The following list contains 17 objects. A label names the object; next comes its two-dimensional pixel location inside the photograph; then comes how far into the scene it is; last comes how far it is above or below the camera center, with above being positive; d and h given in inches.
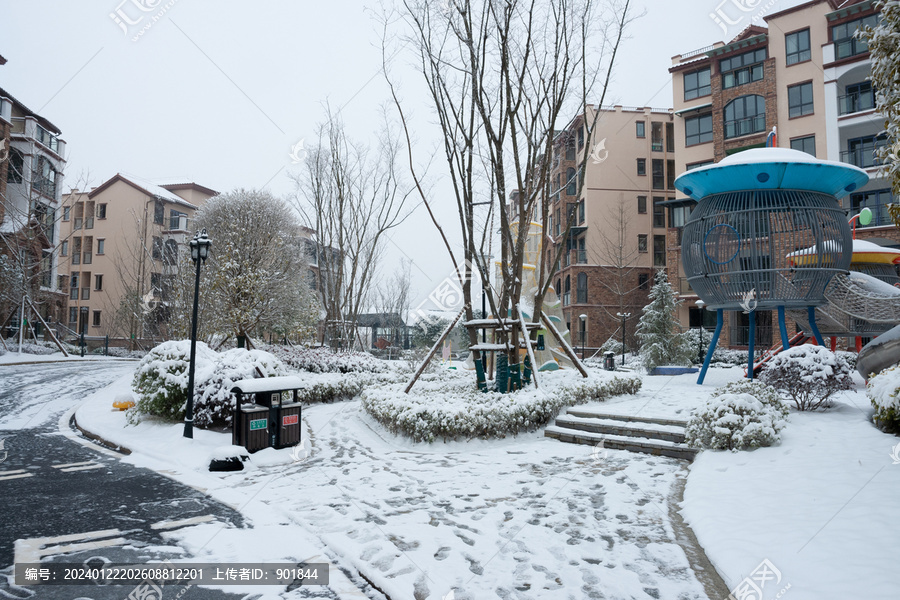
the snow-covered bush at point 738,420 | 258.7 -45.6
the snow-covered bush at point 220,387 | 387.9 -43.7
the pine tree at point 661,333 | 844.0 -3.3
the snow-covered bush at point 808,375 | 299.1 -24.9
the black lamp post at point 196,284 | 358.3 +31.2
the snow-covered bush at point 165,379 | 396.2 -38.8
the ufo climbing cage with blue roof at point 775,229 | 378.3 +75.9
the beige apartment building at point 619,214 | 1411.2 +321.2
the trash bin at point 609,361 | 792.2 -46.0
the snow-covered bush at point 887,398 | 236.4 -30.5
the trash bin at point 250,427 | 324.5 -61.8
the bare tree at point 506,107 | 452.8 +199.7
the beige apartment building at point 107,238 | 1464.1 +258.3
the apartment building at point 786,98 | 1010.7 +493.7
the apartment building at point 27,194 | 861.8 +269.0
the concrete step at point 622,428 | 311.3 -61.2
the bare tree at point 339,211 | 795.4 +183.2
